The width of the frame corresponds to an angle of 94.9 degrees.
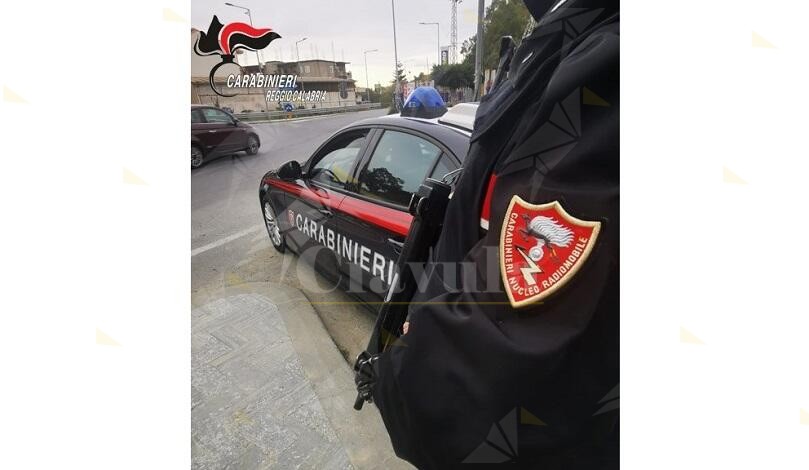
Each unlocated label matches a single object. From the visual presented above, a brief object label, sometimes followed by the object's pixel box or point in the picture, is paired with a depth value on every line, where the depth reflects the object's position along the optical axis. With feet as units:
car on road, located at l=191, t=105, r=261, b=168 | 26.20
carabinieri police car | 6.59
